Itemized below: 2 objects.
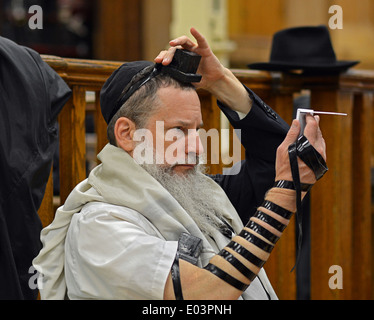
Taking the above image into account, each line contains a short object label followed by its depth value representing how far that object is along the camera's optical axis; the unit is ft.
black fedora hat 20.22
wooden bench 19.98
